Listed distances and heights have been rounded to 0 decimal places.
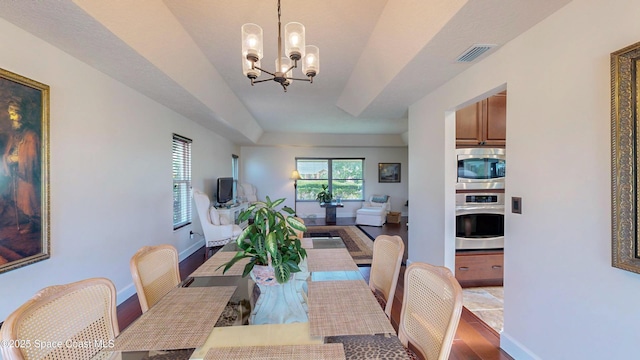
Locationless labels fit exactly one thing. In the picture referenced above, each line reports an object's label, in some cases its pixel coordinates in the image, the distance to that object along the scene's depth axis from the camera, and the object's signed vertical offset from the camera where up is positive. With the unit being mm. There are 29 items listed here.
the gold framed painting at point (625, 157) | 1149 +102
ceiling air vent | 1924 +977
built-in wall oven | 2910 -466
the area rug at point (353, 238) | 4215 -1236
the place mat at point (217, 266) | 1605 -577
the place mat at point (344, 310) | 1020 -579
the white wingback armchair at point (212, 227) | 4281 -807
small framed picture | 8625 +234
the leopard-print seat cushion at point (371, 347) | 873 -590
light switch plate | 1863 -185
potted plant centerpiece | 1229 -318
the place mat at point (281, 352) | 871 -593
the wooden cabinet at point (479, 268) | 2959 -1009
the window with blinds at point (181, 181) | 4090 -35
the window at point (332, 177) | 8516 +65
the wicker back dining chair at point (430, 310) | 952 -542
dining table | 897 -588
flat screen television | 5434 -250
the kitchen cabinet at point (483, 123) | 2938 +632
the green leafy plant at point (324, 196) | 7996 -518
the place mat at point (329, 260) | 1675 -562
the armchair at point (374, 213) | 7020 -923
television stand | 5016 -663
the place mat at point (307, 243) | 2190 -557
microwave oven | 2865 +114
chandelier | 1751 +917
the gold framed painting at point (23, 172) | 1659 +49
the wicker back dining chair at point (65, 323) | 804 -512
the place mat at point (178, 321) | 942 -584
